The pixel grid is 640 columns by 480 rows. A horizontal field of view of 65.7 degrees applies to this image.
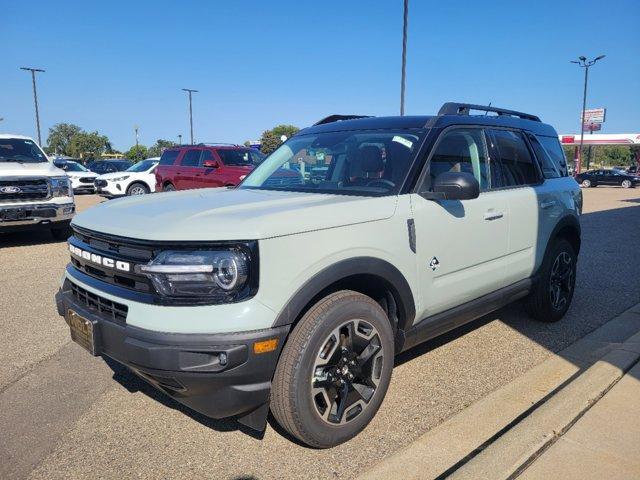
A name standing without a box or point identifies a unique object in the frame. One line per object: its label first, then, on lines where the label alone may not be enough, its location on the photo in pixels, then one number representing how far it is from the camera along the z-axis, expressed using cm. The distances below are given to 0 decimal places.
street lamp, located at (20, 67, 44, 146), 3932
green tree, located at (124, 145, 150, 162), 7638
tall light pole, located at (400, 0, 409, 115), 1513
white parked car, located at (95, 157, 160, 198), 1819
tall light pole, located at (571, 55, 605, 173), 4048
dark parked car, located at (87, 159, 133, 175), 2733
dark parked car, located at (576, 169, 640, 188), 3603
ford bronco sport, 226
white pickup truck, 803
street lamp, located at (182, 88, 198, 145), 4516
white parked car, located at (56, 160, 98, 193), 2214
